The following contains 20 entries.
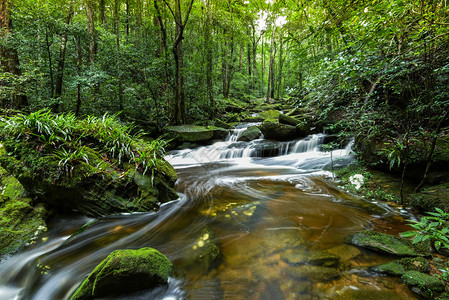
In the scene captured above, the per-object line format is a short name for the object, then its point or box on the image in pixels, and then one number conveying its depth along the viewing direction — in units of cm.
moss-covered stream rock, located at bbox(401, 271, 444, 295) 174
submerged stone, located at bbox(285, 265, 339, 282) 205
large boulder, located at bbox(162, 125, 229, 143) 1073
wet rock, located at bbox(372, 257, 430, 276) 201
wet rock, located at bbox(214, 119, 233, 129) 1309
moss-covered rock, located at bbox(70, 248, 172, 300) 178
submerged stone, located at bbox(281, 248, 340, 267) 228
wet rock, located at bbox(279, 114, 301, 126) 1037
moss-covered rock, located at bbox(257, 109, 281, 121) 1221
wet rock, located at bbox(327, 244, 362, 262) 236
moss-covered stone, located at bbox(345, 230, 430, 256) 228
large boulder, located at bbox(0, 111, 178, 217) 337
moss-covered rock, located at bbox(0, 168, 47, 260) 253
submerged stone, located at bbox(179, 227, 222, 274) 229
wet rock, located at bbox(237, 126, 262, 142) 1094
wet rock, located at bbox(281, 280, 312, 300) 187
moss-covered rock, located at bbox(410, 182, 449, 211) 319
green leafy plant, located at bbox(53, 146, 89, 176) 342
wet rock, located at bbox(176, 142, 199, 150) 1085
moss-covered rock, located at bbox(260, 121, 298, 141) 995
